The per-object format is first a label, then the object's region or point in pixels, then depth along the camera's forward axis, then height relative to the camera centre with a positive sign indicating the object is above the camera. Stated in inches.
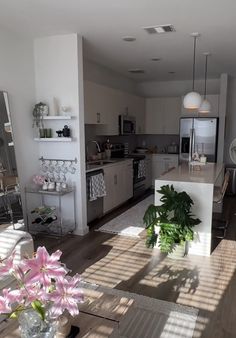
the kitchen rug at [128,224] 176.2 -60.2
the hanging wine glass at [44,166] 173.2 -21.2
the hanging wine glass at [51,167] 171.0 -21.5
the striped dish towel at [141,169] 264.6 -35.5
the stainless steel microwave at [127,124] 252.8 +4.8
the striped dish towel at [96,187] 179.8 -35.8
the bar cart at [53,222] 161.3 -52.5
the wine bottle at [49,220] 163.9 -50.4
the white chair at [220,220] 162.9 -60.1
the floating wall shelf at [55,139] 160.3 -5.1
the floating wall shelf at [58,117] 158.3 +6.9
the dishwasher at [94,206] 179.8 -49.4
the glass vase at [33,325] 53.5 -35.6
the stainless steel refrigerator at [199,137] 268.7 -7.1
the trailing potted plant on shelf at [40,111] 163.5 +10.4
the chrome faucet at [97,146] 237.8 -13.3
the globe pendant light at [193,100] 157.2 +15.6
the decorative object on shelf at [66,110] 160.9 +10.7
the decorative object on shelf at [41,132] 166.9 -1.2
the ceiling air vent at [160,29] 140.3 +48.5
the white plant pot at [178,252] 140.8 -58.4
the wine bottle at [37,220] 165.0 -50.6
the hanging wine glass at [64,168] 167.5 -21.7
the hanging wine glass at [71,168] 165.5 -21.7
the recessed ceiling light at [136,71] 240.5 +49.2
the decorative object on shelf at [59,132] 162.8 -1.5
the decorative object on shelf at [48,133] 167.0 -1.8
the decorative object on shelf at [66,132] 160.7 -1.2
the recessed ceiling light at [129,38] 155.4 +48.5
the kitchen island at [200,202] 143.3 -35.5
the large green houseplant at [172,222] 136.7 -43.5
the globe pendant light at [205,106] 189.9 +14.9
